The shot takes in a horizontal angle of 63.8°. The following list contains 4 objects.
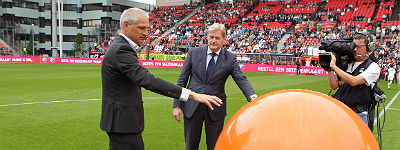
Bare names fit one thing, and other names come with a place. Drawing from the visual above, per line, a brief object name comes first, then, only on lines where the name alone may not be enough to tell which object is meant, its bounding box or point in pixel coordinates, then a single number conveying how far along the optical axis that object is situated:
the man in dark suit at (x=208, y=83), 3.90
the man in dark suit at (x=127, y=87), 2.78
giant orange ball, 1.95
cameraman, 3.66
